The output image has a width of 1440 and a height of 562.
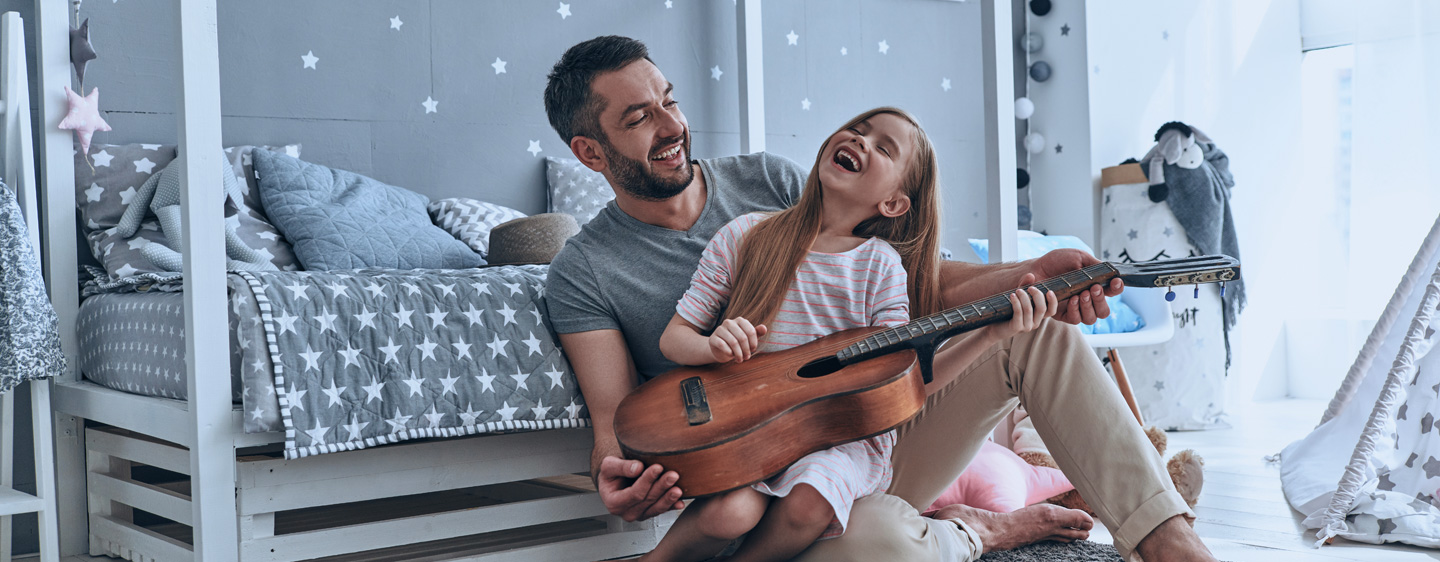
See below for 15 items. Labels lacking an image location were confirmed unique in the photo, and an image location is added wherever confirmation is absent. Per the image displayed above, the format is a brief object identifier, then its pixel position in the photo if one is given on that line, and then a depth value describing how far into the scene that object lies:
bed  1.40
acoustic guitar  1.25
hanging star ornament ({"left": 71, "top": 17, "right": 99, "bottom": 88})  2.04
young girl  1.28
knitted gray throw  3.43
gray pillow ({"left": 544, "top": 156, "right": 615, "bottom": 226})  2.75
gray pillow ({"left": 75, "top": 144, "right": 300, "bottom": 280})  2.02
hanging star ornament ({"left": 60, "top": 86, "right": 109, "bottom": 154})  2.02
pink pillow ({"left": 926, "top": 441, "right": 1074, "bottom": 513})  1.90
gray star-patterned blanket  1.42
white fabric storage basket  3.46
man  1.33
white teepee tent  1.86
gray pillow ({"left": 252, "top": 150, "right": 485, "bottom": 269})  2.20
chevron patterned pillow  2.45
